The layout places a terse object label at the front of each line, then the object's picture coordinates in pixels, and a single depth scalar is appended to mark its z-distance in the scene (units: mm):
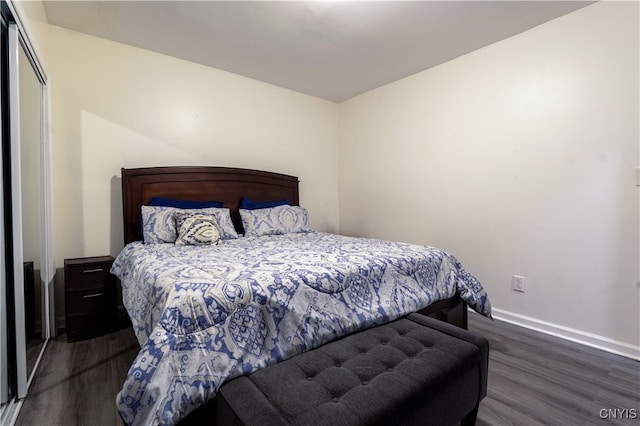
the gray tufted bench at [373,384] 1014
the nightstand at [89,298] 2369
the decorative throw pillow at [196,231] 2535
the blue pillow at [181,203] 2904
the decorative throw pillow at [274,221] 3146
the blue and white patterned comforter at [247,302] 1136
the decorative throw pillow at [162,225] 2635
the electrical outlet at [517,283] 2699
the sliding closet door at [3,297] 1428
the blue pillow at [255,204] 3380
